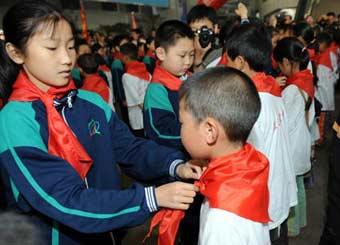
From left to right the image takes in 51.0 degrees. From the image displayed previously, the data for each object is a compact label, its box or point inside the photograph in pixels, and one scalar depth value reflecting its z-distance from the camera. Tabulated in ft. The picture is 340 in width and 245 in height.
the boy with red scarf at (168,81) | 5.97
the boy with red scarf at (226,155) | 3.38
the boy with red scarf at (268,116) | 5.82
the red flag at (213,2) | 13.28
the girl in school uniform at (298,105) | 8.29
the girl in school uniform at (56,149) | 3.33
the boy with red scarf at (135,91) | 14.30
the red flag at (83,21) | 26.29
